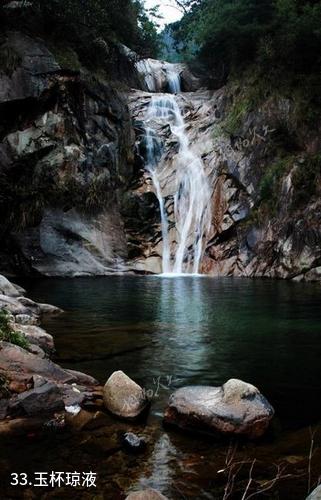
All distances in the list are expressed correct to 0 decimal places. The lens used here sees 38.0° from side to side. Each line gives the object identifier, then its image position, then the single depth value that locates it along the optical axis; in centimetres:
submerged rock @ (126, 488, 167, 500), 339
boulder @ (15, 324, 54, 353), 796
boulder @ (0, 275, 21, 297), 1209
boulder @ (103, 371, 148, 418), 549
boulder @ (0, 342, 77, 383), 617
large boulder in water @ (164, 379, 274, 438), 496
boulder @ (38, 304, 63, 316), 1233
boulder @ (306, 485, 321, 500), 299
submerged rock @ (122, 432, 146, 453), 464
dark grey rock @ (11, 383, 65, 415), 532
